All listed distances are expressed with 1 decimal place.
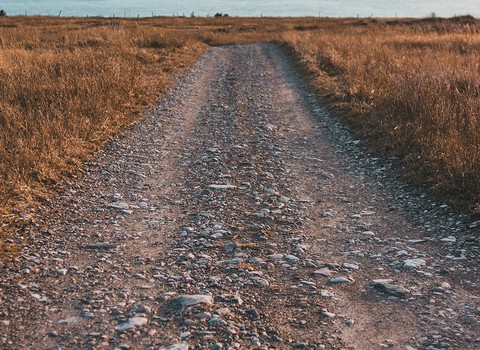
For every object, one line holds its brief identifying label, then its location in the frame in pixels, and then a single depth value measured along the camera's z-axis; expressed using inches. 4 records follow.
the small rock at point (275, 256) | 203.2
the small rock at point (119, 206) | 249.3
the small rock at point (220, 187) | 281.1
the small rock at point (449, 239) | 218.2
